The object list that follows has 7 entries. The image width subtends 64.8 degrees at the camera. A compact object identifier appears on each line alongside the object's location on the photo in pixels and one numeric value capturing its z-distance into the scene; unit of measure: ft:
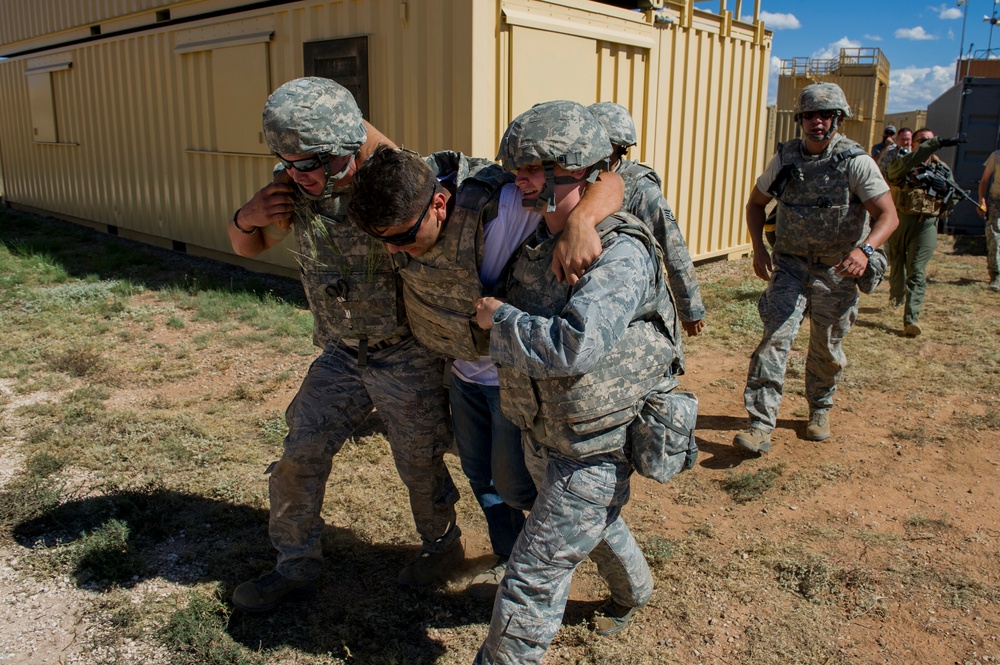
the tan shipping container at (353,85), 21.45
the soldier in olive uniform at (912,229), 23.44
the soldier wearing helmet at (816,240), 14.01
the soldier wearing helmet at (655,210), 11.57
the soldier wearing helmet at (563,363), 6.68
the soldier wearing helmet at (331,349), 8.46
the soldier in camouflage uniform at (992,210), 29.14
